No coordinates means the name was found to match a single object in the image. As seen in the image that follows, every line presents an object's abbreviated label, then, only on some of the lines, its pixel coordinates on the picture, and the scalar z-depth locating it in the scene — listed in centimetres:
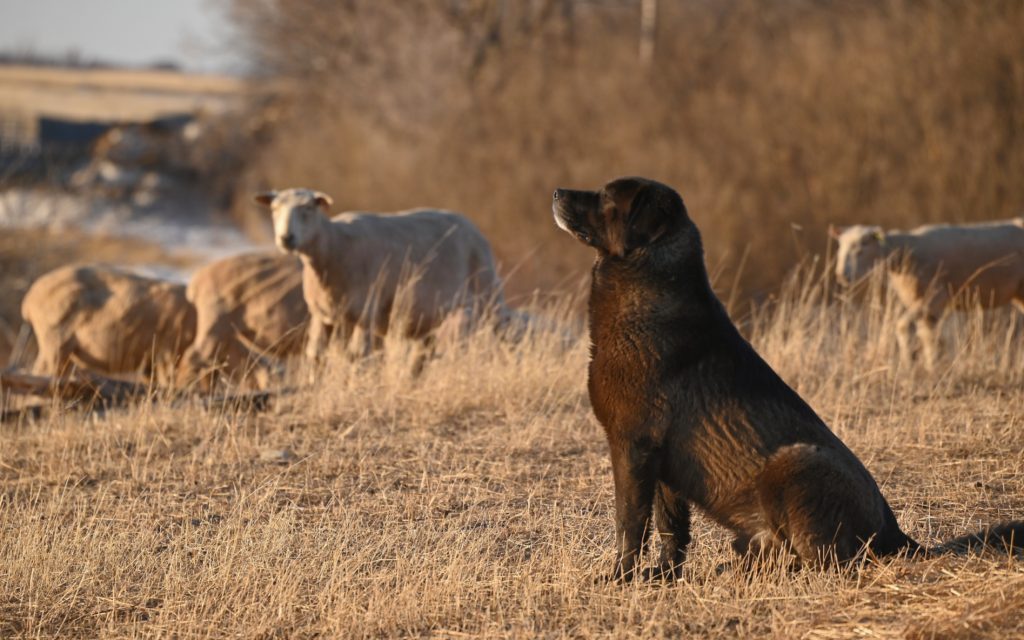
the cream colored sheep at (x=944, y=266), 2303
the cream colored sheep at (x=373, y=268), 1998
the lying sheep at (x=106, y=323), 2423
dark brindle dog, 912
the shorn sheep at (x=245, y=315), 2336
